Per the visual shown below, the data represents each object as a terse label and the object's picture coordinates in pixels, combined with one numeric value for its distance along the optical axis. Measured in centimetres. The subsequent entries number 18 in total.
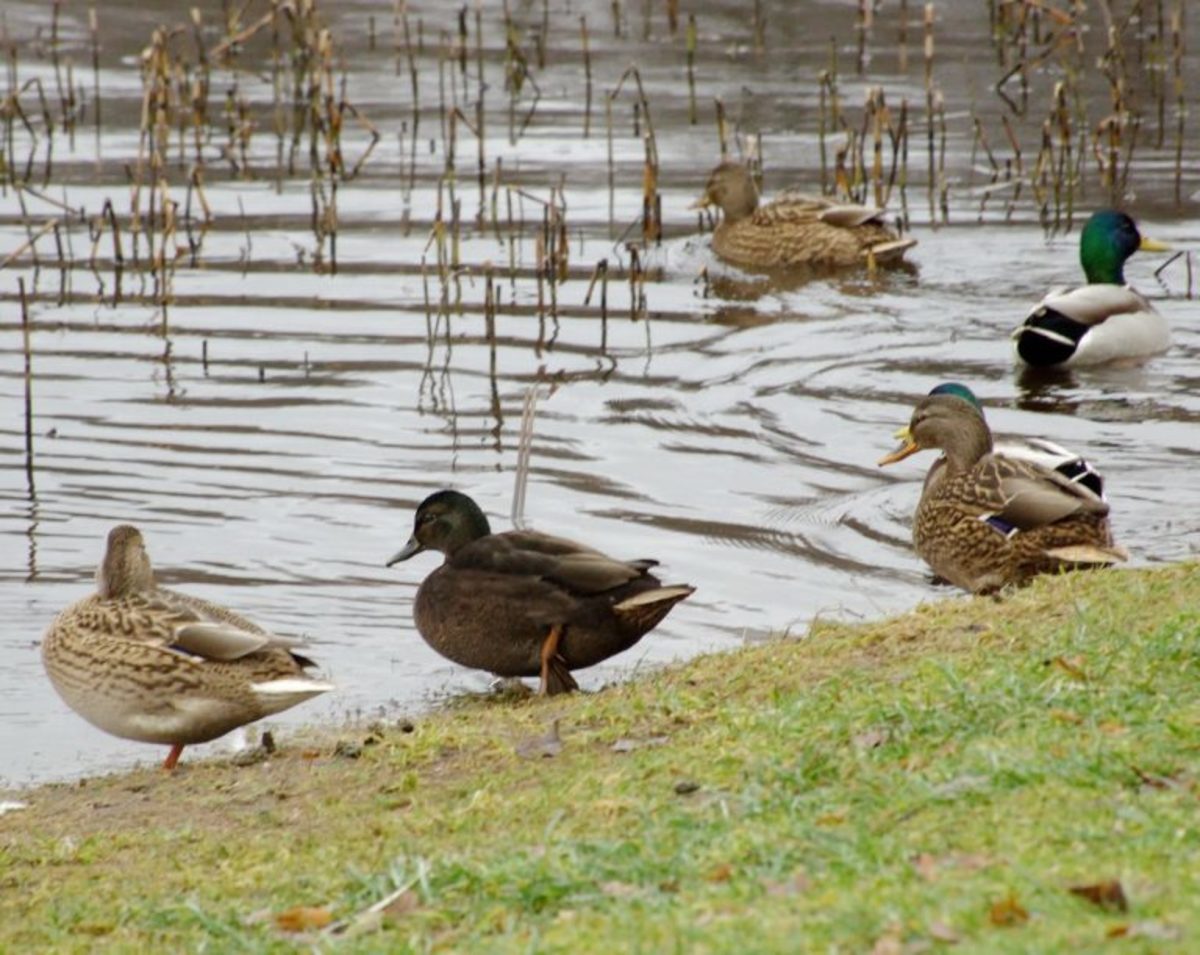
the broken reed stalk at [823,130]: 3681
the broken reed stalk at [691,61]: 4201
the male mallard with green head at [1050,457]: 1883
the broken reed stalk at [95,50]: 4057
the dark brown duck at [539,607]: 1614
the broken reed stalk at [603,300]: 2758
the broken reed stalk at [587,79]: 4066
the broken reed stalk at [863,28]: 4555
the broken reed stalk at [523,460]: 2005
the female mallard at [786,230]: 3294
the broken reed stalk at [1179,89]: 3616
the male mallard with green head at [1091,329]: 2761
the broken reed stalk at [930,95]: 3494
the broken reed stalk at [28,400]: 2222
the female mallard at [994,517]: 1786
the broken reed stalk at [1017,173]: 3509
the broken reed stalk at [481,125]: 3350
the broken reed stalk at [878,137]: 3378
